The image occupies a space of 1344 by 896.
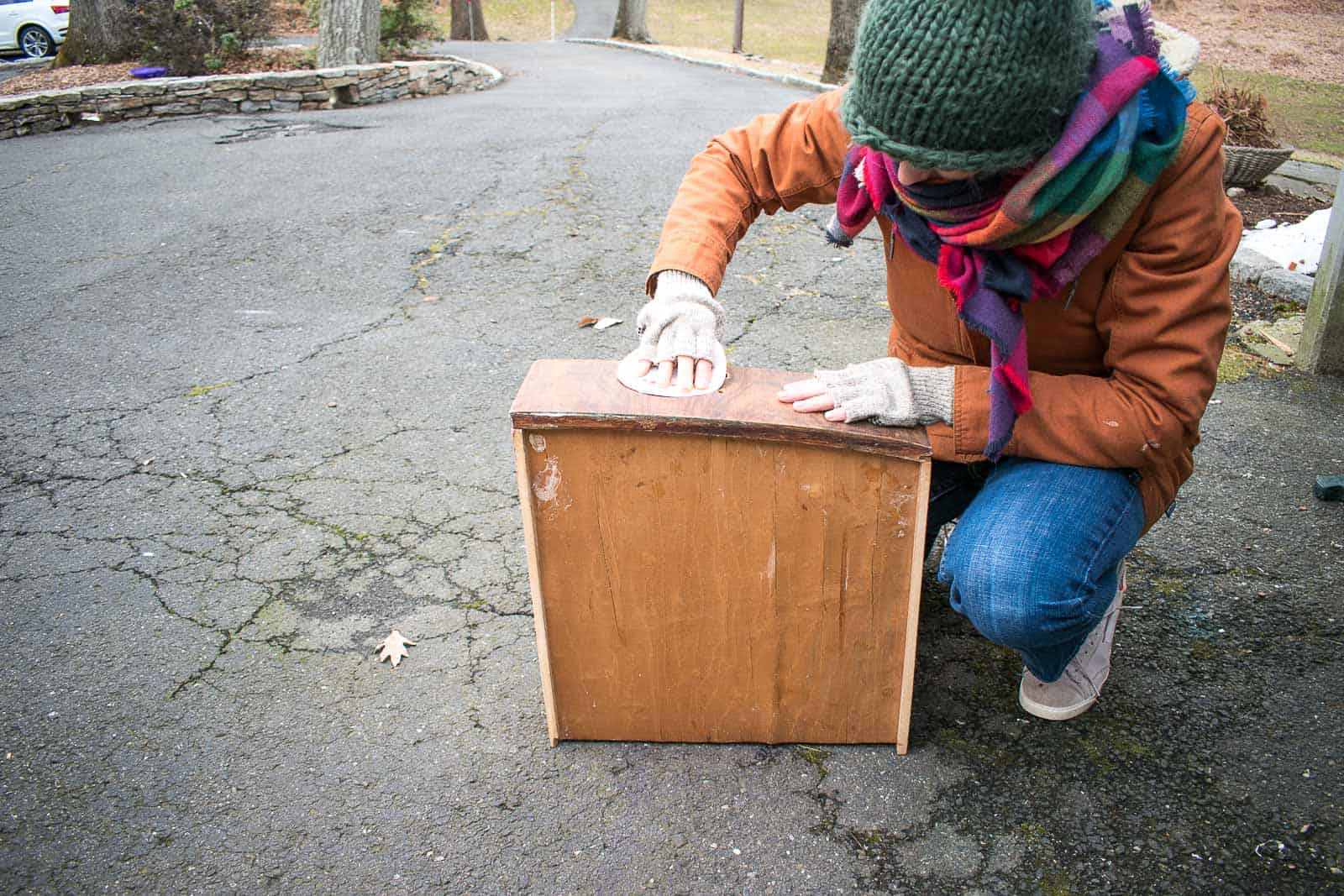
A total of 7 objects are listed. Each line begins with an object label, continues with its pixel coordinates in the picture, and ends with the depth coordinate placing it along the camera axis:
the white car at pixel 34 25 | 15.83
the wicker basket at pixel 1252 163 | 6.37
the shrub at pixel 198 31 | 10.69
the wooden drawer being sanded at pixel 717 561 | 1.72
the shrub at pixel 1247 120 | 6.75
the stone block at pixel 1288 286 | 4.58
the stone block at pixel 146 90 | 9.03
